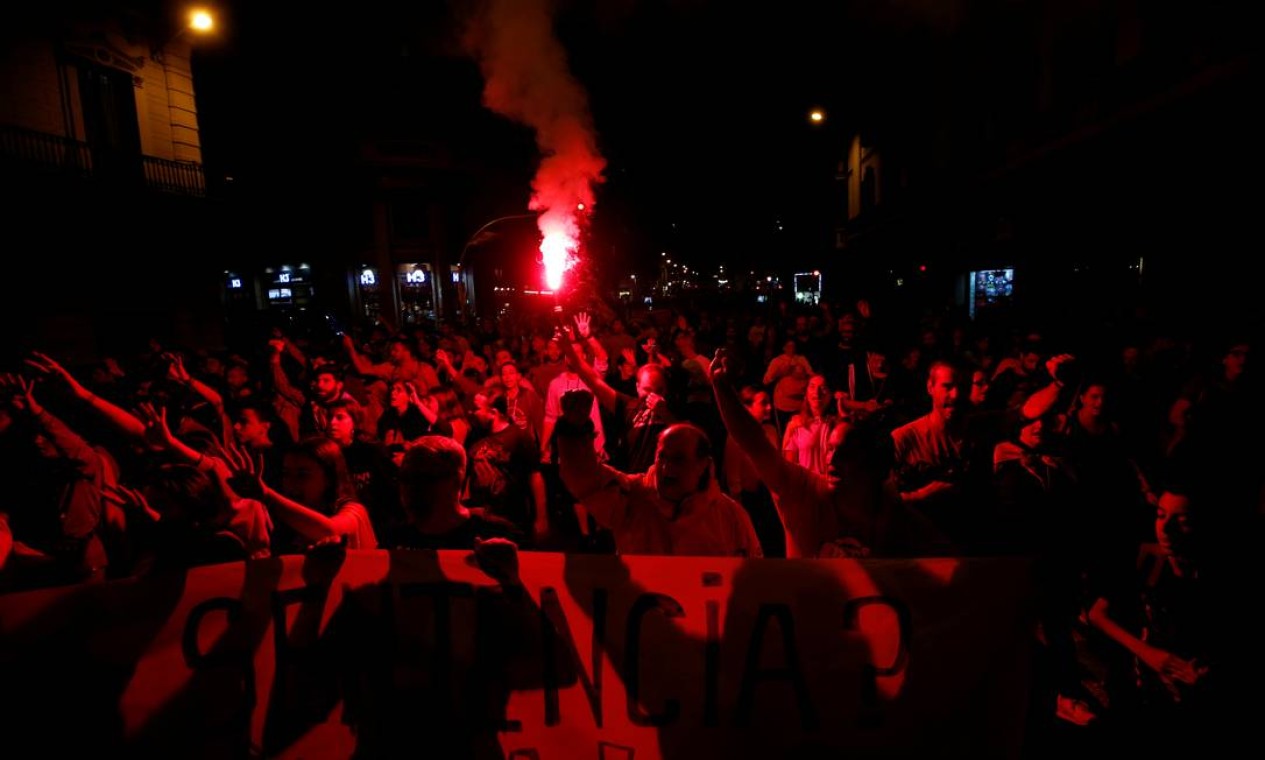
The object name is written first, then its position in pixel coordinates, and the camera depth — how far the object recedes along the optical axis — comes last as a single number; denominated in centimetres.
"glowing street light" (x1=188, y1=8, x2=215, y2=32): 1205
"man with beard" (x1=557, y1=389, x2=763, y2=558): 318
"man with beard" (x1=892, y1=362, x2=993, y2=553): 409
